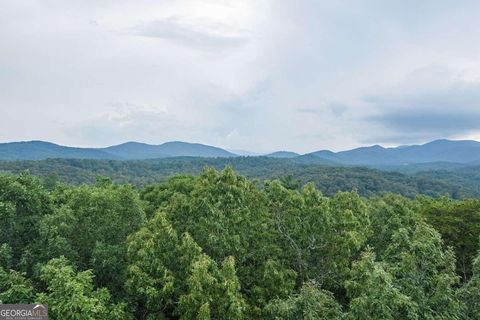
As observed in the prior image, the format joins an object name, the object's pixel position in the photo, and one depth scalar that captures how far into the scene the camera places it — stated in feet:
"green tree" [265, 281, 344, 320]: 41.34
